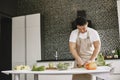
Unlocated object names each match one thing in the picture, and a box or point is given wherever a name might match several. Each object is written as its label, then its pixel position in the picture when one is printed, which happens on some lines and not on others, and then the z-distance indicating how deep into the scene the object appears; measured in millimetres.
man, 2713
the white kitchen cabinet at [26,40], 5117
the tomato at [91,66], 2131
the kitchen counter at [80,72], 1979
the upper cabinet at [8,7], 5277
